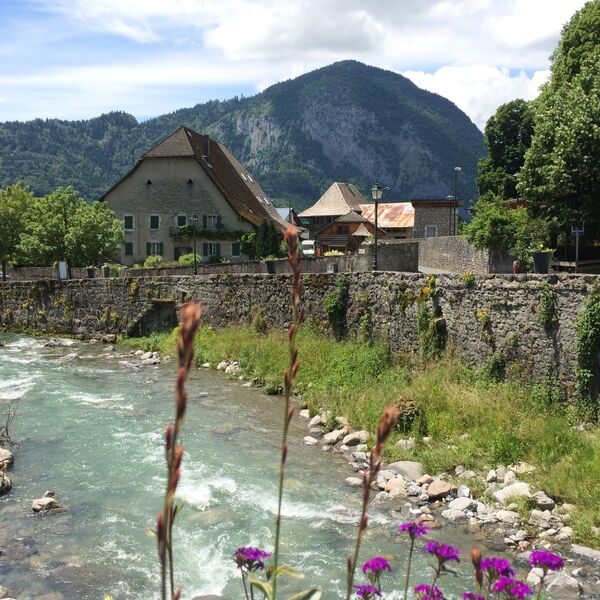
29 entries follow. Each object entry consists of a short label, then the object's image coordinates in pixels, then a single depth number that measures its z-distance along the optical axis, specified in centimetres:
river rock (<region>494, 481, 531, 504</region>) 1044
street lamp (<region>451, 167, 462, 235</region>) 4587
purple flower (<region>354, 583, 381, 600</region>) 326
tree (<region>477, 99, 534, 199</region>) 4244
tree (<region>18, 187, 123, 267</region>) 3688
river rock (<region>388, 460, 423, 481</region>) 1186
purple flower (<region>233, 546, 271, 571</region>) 336
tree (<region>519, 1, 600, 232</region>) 2044
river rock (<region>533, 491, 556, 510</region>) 1011
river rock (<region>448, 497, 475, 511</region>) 1045
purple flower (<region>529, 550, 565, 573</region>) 342
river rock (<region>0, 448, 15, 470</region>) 1251
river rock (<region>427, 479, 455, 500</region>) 1088
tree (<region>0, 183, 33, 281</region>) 4266
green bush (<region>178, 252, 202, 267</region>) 3908
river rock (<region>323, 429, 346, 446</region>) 1418
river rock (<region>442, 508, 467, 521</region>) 1019
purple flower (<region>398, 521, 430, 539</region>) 361
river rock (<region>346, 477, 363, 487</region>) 1162
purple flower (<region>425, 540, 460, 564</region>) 328
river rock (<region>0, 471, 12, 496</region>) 1139
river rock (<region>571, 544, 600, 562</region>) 871
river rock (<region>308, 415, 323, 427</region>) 1552
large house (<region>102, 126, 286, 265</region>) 4616
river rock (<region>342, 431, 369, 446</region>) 1382
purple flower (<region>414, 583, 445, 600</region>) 317
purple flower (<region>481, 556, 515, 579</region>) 330
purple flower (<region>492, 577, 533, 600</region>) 307
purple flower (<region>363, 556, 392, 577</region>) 332
